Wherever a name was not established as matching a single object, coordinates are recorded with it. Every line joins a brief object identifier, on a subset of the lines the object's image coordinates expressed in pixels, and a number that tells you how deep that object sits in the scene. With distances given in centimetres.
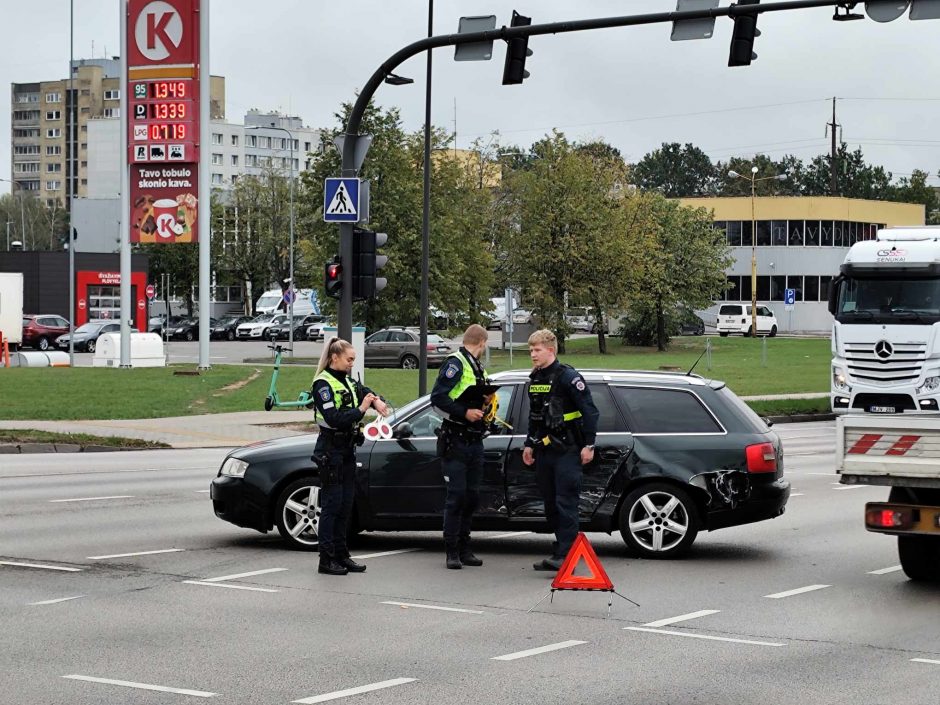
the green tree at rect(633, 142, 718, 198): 16438
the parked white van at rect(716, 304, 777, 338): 8244
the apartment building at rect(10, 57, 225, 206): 17050
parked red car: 6781
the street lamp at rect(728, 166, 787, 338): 8131
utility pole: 9669
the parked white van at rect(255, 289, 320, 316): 9188
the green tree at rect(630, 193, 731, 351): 7006
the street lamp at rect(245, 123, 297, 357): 6463
